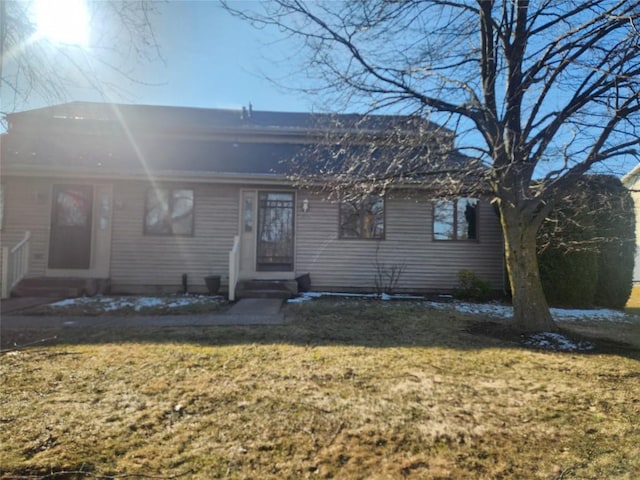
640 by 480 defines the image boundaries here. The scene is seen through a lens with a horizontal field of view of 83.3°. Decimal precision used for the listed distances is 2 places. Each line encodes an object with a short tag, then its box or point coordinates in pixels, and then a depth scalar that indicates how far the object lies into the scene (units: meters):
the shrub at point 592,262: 7.89
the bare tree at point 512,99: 4.67
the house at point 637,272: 16.56
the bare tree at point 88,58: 3.86
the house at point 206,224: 8.90
